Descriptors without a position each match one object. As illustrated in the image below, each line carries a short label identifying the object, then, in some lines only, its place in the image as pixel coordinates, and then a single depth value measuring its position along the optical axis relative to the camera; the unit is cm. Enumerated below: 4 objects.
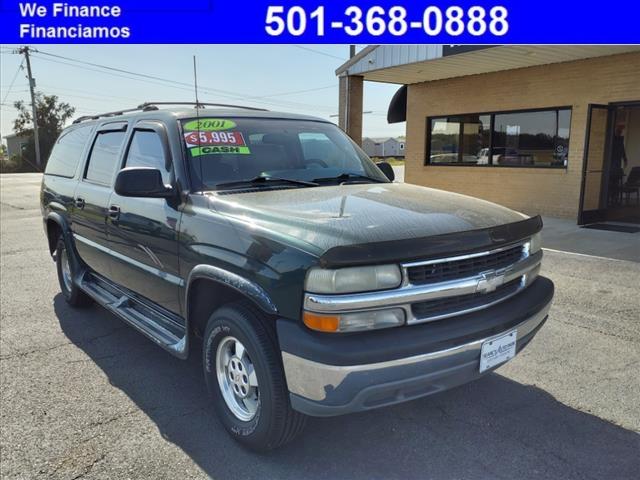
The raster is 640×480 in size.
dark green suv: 244
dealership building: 1049
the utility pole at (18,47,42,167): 4859
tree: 5588
